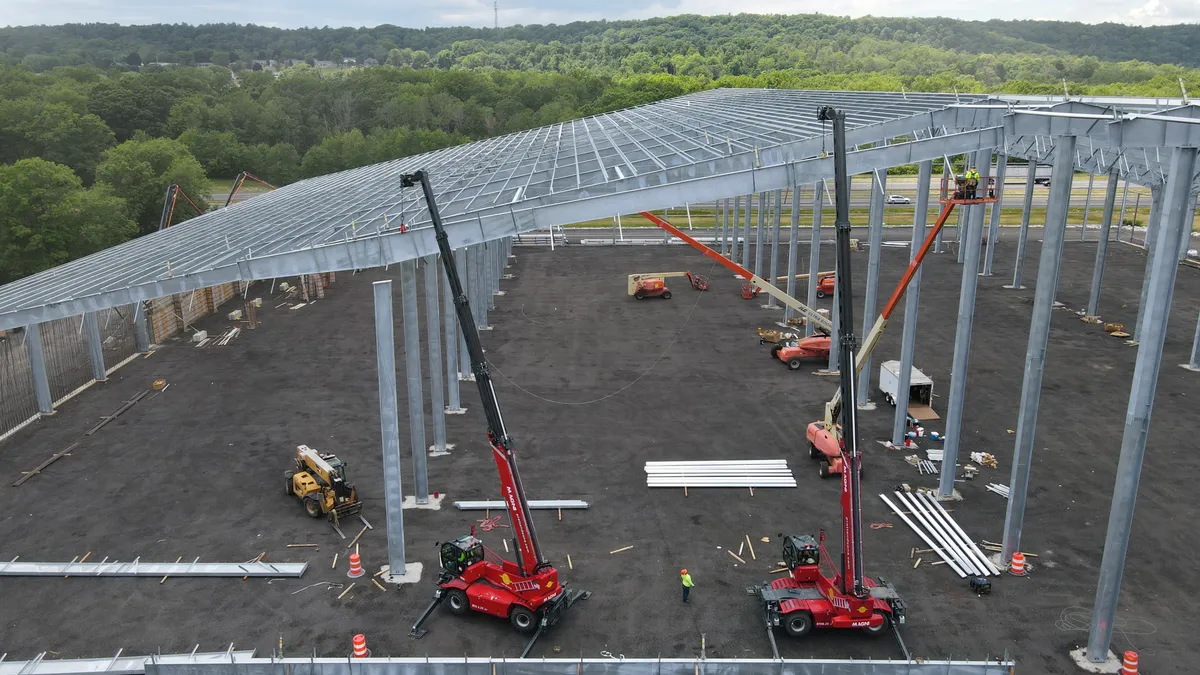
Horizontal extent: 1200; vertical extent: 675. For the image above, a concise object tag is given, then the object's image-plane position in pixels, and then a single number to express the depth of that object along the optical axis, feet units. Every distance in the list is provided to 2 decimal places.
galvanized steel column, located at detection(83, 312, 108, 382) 107.96
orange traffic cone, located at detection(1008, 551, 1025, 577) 63.00
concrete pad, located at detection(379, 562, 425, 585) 63.09
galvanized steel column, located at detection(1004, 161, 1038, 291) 156.46
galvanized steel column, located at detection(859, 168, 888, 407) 87.92
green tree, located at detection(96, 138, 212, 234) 205.57
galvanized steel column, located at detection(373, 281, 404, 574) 62.34
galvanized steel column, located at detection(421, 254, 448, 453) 80.59
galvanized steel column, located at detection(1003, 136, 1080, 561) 58.75
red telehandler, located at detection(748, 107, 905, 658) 52.24
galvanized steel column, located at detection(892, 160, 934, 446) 81.61
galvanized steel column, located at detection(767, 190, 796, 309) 142.72
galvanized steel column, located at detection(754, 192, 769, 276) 150.82
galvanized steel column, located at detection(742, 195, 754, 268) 157.48
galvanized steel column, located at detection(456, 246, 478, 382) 102.72
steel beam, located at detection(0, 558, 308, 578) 63.93
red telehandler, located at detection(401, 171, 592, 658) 55.26
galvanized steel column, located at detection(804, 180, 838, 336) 116.77
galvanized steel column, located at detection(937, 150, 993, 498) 70.23
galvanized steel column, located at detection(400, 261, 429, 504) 69.92
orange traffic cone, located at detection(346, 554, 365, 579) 63.93
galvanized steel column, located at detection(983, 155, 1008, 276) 166.09
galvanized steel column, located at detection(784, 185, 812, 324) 127.83
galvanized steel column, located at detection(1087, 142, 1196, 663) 48.62
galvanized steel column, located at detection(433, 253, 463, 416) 96.78
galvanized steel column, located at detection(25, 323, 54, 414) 95.40
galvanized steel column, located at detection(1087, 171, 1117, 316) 132.26
